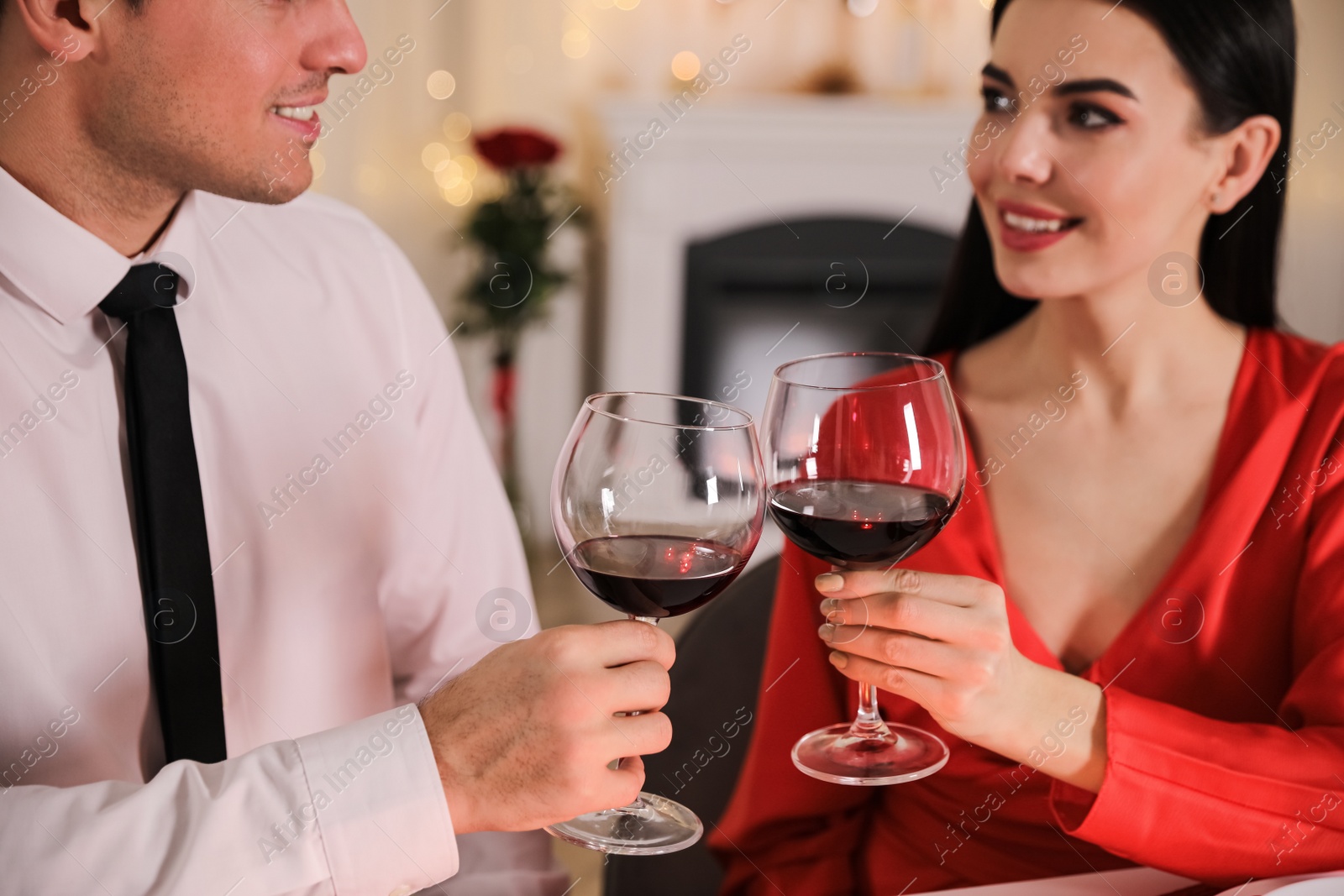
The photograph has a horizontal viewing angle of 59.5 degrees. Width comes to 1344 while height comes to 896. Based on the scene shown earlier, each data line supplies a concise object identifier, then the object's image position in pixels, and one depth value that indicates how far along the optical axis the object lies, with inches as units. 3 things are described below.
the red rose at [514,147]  143.4
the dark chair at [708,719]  53.4
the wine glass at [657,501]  33.3
